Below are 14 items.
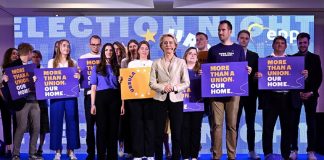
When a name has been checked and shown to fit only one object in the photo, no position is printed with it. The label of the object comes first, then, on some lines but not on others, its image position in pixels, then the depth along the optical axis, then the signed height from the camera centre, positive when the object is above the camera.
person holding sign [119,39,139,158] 5.66 -0.70
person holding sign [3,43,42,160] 5.58 -0.63
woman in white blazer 4.78 -0.22
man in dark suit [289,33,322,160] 5.75 -0.22
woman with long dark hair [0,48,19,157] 6.24 -0.84
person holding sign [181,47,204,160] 5.14 -0.83
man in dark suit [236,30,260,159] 5.69 -0.44
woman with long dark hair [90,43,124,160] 5.10 -0.40
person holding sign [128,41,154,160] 5.07 -0.73
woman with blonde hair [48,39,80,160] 5.64 -0.65
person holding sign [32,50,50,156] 6.02 -0.78
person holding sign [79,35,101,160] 5.57 -0.65
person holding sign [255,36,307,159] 5.43 -0.58
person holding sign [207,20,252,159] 5.09 -0.46
